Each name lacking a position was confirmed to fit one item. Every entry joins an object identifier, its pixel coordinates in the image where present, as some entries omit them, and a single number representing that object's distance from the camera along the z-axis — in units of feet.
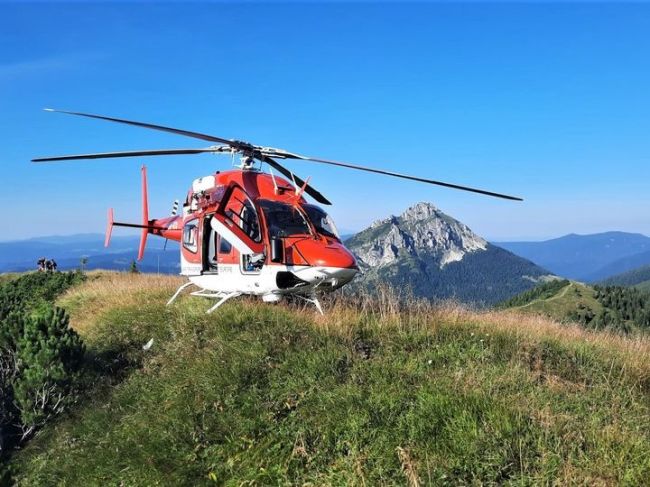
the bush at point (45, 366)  29.63
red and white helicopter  32.86
